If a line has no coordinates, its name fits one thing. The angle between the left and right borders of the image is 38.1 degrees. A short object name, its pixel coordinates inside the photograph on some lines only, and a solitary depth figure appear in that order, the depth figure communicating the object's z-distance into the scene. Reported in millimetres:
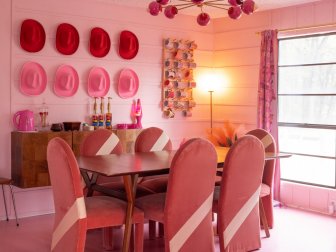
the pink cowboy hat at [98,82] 5754
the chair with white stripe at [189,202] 3410
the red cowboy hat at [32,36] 5195
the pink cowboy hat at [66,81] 5496
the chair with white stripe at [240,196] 3723
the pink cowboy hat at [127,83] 6021
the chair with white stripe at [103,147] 4480
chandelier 3736
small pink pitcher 5117
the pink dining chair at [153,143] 4766
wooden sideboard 4992
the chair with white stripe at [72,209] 3268
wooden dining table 3496
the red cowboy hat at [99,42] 5738
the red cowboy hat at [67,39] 5469
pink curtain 5934
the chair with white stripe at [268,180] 4734
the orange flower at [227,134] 5098
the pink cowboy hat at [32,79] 5246
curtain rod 5461
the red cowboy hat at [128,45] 5992
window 5637
